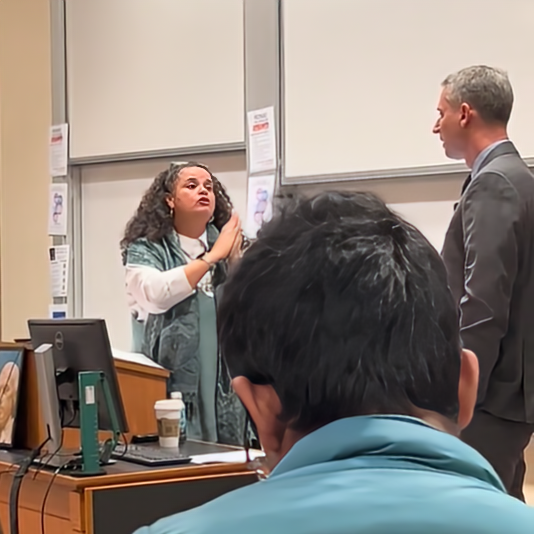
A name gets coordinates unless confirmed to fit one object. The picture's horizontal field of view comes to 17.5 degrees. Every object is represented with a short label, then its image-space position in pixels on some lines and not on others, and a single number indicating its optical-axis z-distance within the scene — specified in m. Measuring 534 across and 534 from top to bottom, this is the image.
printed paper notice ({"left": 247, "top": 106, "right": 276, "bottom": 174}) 7.54
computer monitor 4.73
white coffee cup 5.14
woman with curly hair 5.90
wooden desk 4.33
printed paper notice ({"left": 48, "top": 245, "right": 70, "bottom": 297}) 9.08
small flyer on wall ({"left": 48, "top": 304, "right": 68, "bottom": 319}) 9.12
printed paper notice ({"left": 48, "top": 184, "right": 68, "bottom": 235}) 9.18
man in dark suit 4.37
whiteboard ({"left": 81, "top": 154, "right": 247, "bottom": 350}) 8.77
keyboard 4.66
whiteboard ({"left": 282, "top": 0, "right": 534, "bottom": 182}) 6.25
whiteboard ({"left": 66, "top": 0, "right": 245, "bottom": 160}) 7.98
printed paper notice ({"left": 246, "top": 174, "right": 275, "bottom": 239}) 7.44
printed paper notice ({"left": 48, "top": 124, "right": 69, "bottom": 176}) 9.20
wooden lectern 5.30
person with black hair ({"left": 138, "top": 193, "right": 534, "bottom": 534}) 1.18
